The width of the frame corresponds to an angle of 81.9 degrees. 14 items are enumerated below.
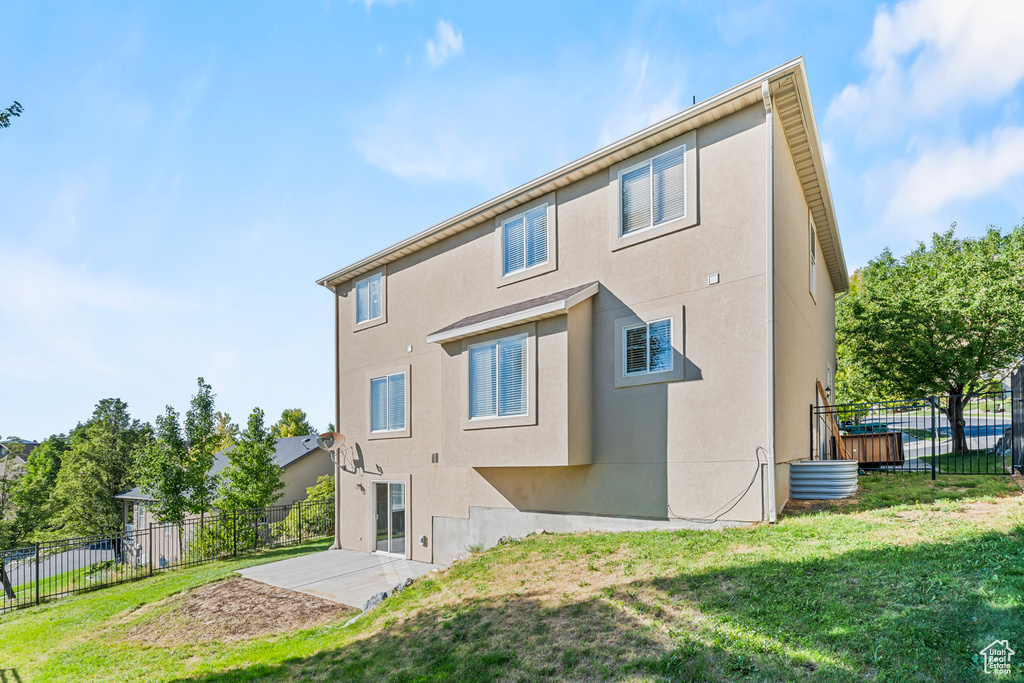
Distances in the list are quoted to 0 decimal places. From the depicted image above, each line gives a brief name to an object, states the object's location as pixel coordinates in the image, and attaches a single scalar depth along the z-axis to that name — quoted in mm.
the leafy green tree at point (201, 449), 23625
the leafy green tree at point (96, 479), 35156
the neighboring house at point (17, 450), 28880
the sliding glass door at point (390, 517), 16062
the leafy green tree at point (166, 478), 22969
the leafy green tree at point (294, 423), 50688
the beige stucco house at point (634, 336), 9500
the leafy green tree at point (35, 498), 27047
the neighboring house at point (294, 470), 29250
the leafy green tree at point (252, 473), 23031
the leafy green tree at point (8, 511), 25016
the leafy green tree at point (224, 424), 47238
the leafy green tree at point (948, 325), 17872
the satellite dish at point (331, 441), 17109
